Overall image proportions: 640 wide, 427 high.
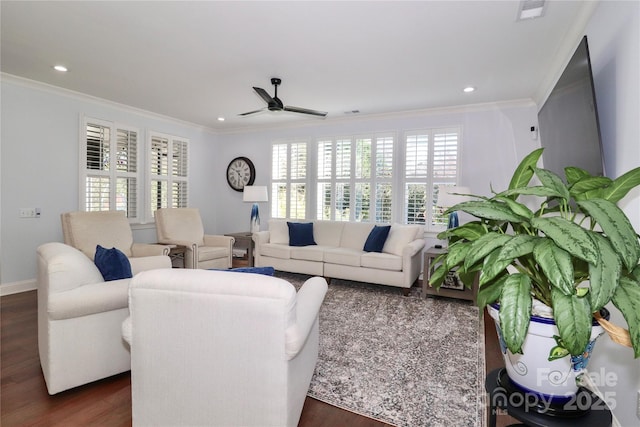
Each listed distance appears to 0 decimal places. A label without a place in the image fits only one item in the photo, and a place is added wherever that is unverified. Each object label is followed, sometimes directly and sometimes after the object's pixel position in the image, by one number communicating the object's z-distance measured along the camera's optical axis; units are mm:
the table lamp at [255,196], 5801
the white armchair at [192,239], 4695
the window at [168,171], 5520
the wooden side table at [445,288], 4047
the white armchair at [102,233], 3852
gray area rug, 1943
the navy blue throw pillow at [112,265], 2279
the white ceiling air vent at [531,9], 2258
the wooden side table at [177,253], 4488
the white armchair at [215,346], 1392
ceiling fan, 3458
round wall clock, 6473
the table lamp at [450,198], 4159
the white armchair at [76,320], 1923
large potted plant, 910
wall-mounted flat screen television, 1832
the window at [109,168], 4664
